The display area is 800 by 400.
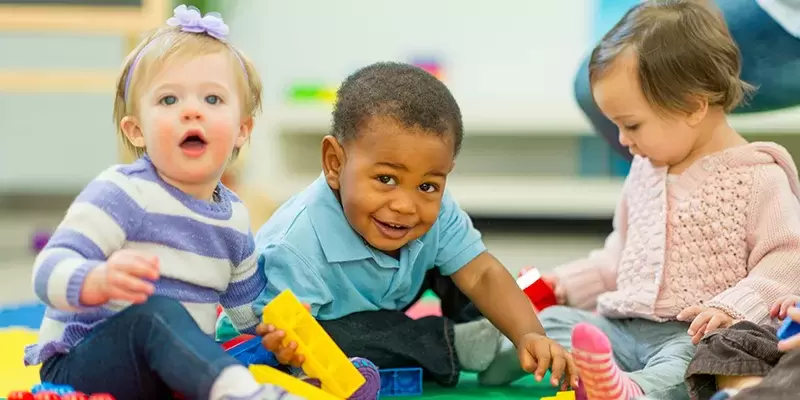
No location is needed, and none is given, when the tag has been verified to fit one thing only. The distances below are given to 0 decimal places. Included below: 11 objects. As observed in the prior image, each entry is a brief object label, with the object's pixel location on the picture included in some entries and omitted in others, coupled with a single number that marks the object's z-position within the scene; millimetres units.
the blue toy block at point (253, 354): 2223
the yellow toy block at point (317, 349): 2155
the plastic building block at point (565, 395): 2194
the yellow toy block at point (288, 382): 2103
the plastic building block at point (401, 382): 2351
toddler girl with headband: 2001
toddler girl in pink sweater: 2334
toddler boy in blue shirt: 2273
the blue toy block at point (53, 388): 2051
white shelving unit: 4465
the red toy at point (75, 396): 2027
